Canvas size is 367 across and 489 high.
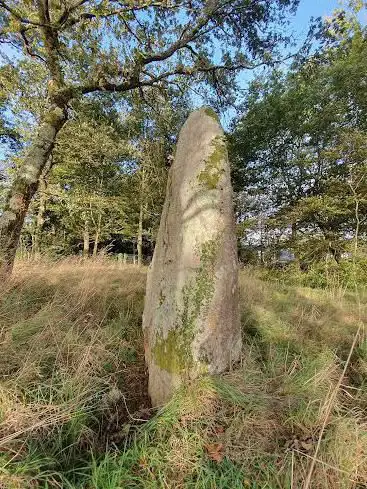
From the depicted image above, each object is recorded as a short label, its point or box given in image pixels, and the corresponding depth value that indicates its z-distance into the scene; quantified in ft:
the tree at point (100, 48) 14.07
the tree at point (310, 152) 33.86
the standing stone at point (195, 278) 7.48
